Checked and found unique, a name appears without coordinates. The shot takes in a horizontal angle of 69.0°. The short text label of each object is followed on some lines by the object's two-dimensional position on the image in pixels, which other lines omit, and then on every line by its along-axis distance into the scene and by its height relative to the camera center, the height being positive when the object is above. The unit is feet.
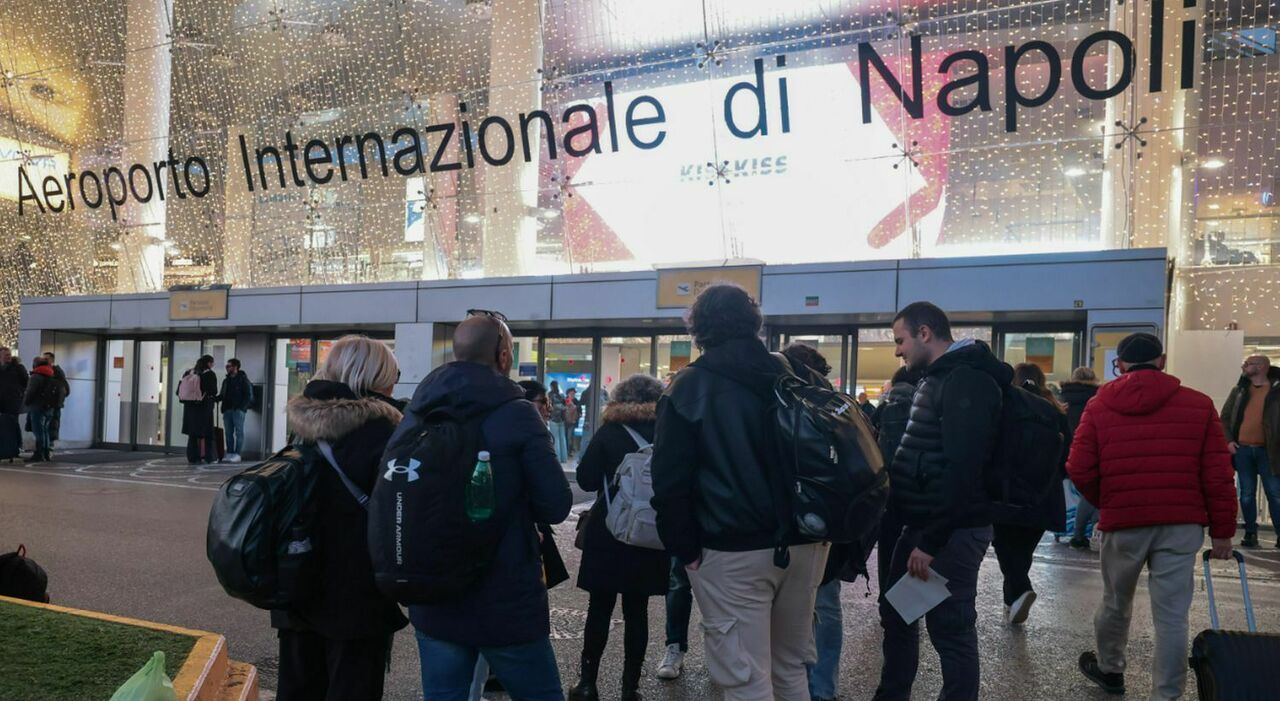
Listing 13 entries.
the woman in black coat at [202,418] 51.70 -3.82
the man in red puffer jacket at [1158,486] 13.60 -1.68
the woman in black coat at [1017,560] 19.29 -4.00
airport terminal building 37.24 +9.29
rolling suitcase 8.15 -2.56
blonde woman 10.23 -2.42
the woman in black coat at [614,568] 14.28 -3.19
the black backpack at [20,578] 13.26 -3.35
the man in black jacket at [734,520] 9.56 -1.63
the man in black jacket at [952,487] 11.24 -1.46
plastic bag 7.13 -2.62
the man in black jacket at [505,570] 9.35 -2.18
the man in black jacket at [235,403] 52.70 -2.97
